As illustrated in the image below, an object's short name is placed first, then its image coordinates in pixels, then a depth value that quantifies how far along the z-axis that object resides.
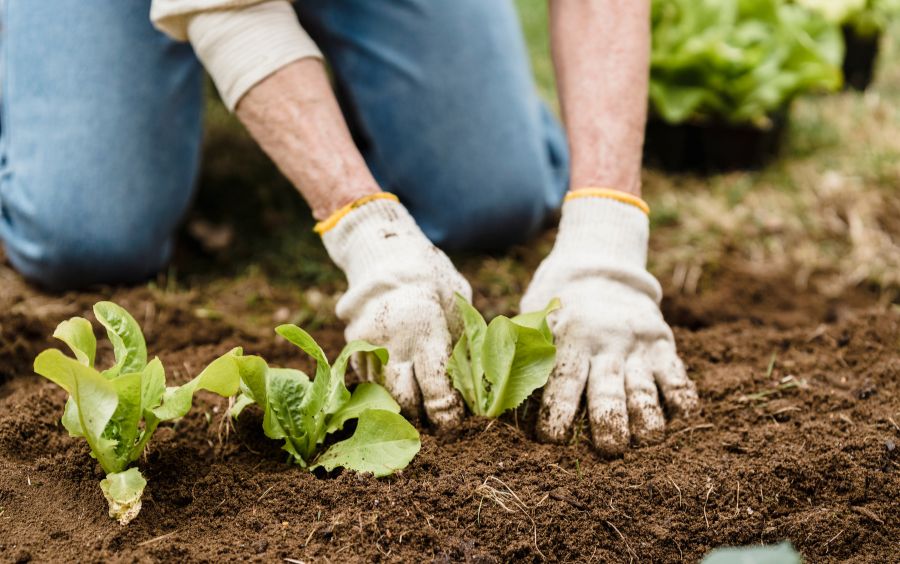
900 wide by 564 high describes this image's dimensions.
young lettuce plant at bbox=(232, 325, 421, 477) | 1.38
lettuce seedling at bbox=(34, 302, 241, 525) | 1.25
